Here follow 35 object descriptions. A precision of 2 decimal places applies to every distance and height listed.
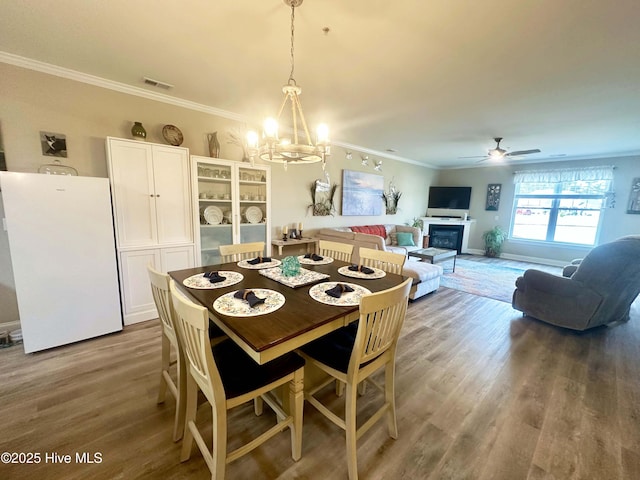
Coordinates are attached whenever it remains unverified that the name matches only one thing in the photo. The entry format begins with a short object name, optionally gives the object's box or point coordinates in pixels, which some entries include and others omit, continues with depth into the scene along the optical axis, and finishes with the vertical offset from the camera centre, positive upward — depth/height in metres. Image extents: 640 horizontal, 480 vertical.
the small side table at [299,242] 4.02 -0.63
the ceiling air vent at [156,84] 2.56 +1.21
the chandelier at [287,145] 1.67 +0.42
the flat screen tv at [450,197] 7.33 +0.37
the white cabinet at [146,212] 2.63 -0.15
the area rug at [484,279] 4.18 -1.33
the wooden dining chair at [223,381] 1.09 -0.88
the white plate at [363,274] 1.99 -0.55
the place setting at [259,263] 2.23 -0.55
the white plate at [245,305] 1.33 -0.58
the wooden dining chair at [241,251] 2.52 -0.51
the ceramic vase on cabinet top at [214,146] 3.25 +0.71
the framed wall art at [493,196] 6.82 +0.41
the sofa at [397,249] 3.64 -0.85
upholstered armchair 2.50 -0.83
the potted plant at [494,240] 6.74 -0.80
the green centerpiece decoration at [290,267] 1.93 -0.49
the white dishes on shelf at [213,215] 3.34 -0.18
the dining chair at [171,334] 1.43 -0.85
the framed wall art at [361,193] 5.35 +0.31
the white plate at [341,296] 1.48 -0.56
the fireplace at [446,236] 7.20 -0.78
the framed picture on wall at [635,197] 5.08 +0.38
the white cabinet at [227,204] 3.21 -0.03
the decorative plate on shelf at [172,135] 2.95 +0.77
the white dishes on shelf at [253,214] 3.74 -0.17
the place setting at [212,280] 1.73 -0.57
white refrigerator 2.11 -0.54
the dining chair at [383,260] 2.24 -0.49
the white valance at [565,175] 5.41 +0.90
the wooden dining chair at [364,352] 1.24 -0.86
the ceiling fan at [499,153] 3.99 +0.94
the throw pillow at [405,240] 5.70 -0.73
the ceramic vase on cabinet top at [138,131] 2.70 +0.72
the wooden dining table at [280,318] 1.12 -0.59
